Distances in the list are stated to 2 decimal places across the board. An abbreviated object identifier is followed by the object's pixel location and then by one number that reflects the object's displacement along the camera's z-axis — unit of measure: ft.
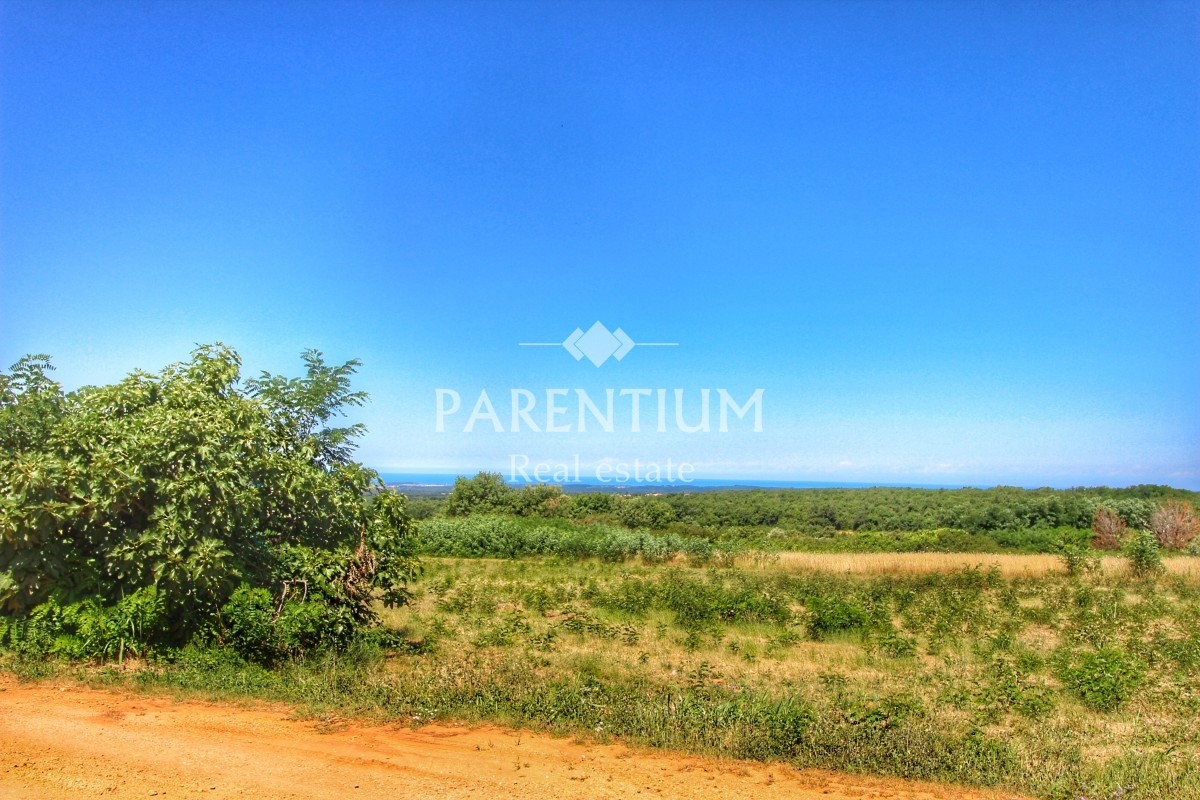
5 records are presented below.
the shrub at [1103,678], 25.99
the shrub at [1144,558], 62.69
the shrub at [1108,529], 112.06
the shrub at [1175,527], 100.99
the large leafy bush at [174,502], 25.52
